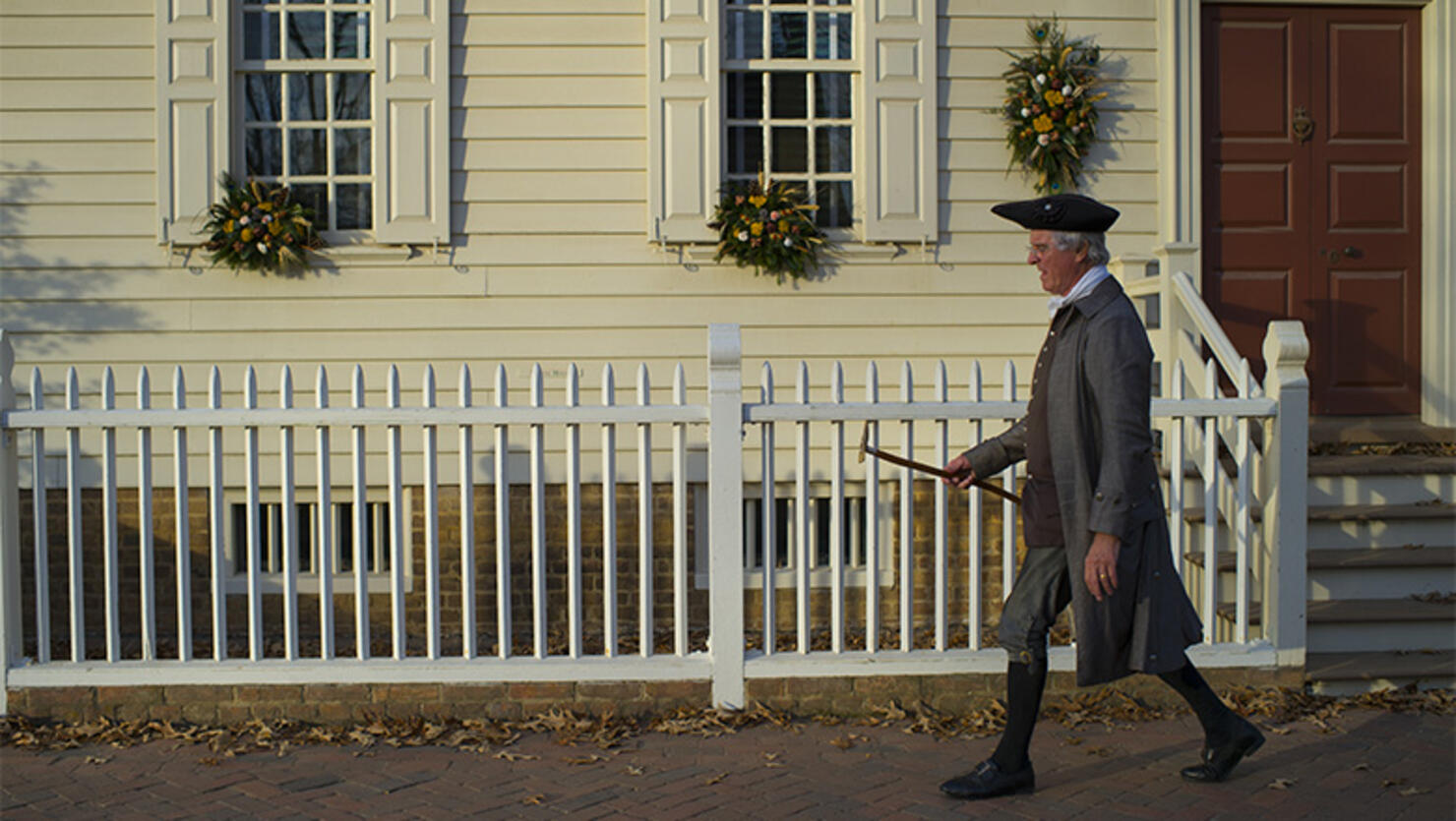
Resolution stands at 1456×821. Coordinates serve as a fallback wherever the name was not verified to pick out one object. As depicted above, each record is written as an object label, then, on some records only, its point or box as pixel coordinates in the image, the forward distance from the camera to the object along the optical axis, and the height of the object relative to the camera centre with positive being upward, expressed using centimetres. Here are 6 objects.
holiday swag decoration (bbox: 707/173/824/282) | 740 +83
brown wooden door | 779 +110
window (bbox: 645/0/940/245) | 755 +154
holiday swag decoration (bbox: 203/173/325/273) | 734 +84
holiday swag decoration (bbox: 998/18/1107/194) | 752 +152
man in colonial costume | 414 -42
